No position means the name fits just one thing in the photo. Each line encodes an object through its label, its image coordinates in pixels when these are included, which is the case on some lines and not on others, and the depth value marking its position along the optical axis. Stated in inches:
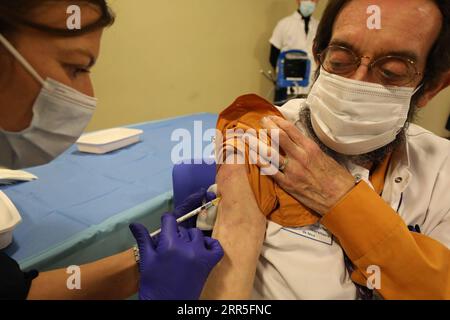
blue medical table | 40.9
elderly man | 30.8
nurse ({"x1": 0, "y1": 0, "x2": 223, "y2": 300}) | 25.1
